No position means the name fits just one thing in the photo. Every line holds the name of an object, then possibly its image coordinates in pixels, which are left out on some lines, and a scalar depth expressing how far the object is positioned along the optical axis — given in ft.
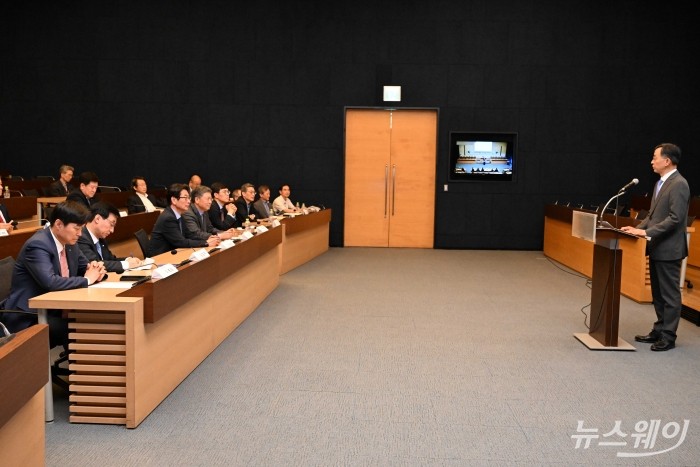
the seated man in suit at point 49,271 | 12.23
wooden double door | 40.09
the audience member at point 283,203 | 34.10
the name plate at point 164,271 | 12.68
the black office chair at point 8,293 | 12.93
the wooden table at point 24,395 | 7.33
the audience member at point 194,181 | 36.95
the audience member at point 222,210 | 26.73
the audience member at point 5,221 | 19.65
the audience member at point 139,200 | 29.78
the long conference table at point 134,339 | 11.73
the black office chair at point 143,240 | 18.87
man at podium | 16.94
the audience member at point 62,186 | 31.30
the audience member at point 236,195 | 30.92
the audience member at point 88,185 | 26.66
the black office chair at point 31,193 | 31.45
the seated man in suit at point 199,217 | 21.28
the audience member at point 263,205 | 31.24
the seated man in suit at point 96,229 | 15.48
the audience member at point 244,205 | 29.78
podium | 17.17
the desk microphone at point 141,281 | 12.15
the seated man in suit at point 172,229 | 20.17
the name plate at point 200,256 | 14.99
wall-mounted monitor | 39.70
